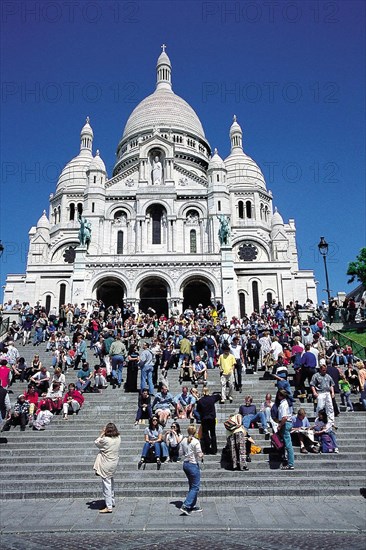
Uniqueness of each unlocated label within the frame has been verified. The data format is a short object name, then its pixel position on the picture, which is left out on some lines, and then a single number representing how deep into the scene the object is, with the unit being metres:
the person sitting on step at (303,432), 10.64
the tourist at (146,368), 13.55
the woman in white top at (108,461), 7.86
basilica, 34.69
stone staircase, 8.98
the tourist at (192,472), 7.71
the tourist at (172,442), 10.29
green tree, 38.84
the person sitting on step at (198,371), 14.51
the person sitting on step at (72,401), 12.72
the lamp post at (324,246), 23.64
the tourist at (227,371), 13.25
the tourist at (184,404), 12.23
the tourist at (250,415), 11.39
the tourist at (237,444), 9.76
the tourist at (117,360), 15.26
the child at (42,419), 11.94
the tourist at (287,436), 9.76
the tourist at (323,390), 11.14
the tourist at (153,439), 10.10
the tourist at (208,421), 10.34
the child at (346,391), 13.02
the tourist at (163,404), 11.40
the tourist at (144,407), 11.78
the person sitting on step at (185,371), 15.37
